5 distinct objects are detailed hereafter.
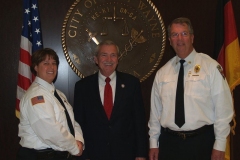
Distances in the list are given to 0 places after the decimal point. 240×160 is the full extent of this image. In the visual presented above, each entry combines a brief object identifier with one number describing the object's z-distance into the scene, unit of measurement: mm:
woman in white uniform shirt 2146
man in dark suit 2707
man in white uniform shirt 2412
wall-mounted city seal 3602
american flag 3352
